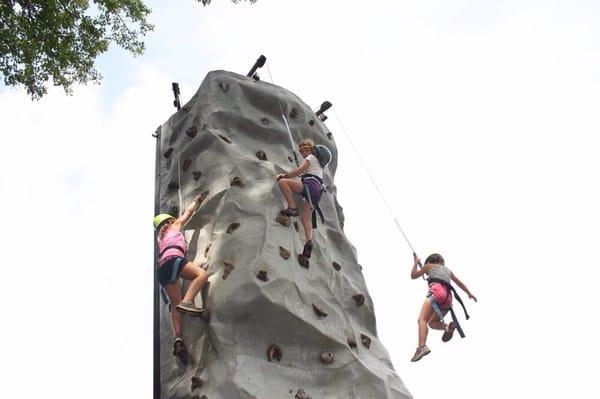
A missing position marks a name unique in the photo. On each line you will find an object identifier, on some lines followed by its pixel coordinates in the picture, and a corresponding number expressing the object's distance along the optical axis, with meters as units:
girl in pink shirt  5.47
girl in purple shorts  6.57
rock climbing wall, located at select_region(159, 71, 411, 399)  5.37
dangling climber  5.93
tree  7.24
